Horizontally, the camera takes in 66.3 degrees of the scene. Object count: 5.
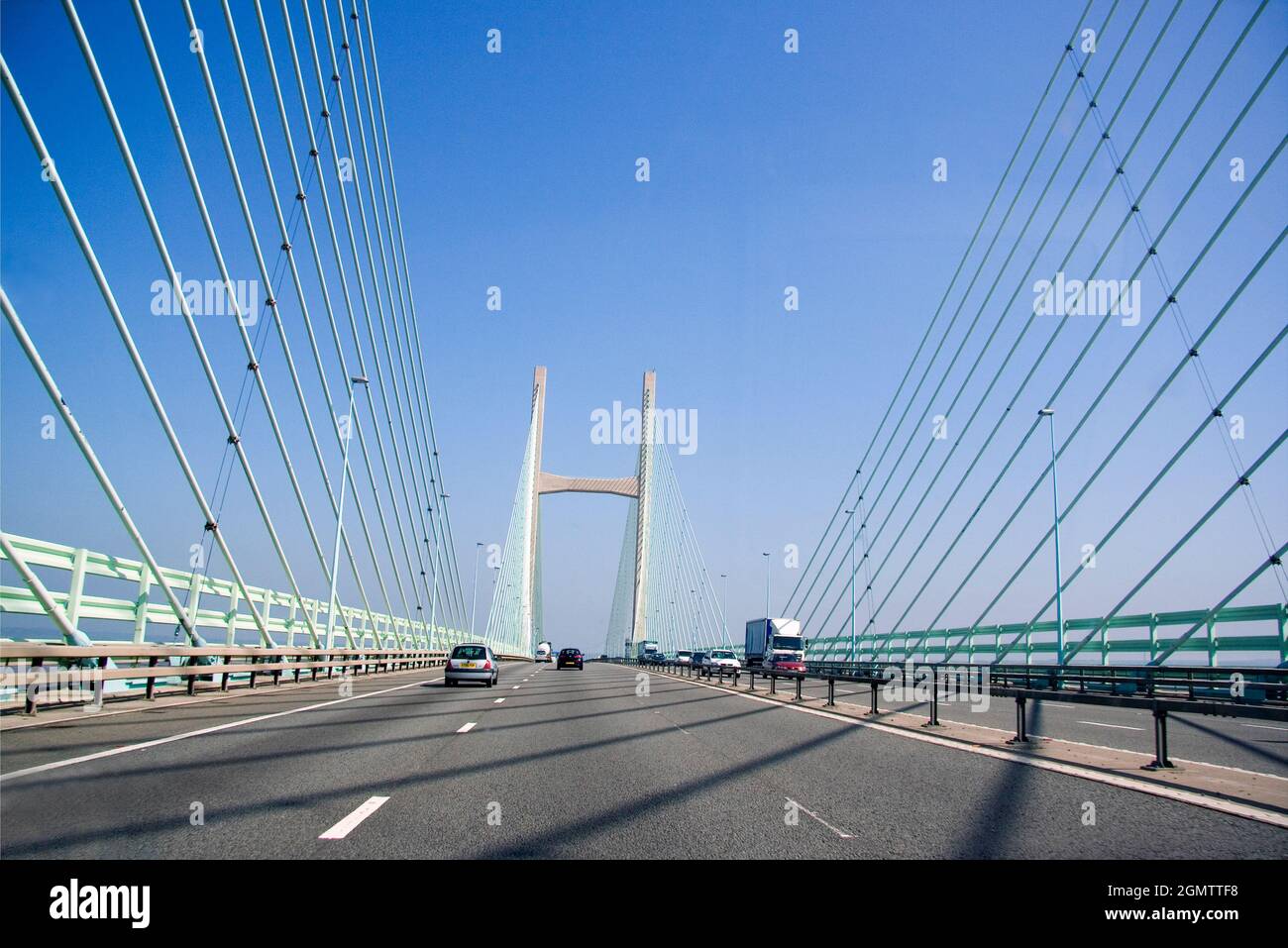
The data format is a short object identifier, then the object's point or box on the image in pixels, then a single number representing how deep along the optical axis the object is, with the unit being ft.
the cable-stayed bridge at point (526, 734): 23.53
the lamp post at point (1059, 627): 114.83
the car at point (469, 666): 101.60
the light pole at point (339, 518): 101.63
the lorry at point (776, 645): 169.48
